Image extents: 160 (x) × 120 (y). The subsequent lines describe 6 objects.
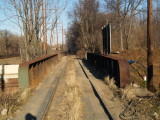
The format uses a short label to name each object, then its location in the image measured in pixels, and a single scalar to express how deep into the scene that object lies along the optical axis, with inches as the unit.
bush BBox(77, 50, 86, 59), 1282.9
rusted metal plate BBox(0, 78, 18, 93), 291.2
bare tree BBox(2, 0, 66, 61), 447.0
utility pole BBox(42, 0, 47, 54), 519.2
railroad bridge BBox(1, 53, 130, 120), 162.4
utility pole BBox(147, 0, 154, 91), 287.0
